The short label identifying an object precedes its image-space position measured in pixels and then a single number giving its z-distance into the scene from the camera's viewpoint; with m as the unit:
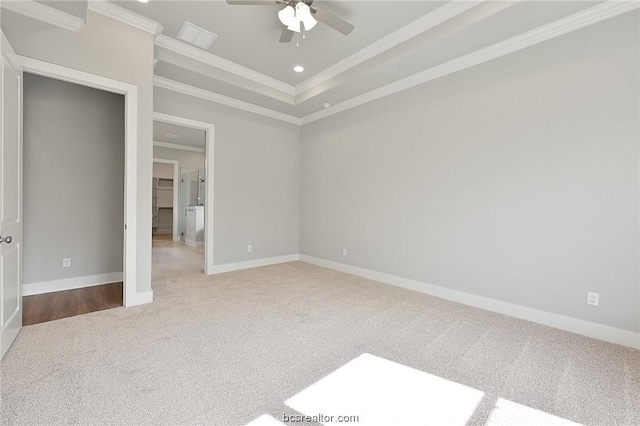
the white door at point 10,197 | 2.02
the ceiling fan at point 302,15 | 2.32
